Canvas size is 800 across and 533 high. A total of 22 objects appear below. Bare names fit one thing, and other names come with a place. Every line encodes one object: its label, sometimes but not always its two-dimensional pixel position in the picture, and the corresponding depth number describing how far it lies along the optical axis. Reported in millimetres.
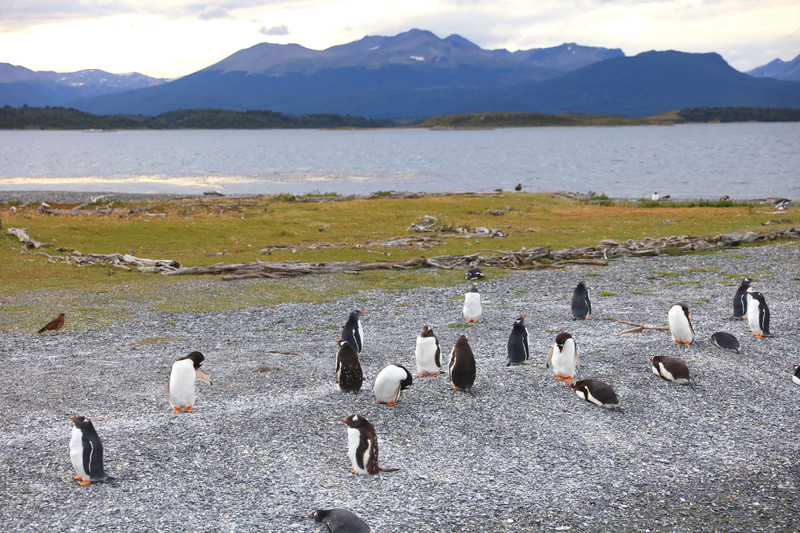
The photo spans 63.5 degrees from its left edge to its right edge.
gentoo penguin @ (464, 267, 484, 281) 23422
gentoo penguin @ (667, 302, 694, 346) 14570
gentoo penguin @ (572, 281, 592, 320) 17312
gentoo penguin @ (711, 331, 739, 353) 14273
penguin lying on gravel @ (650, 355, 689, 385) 12438
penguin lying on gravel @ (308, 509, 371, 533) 7559
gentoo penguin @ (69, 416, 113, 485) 8727
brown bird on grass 16750
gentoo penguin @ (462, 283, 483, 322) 17328
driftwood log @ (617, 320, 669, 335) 16125
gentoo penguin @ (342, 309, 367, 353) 14156
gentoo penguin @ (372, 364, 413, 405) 11328
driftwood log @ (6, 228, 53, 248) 29328
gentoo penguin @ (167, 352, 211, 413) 11195
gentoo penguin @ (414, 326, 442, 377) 12709
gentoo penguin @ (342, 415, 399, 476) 9070
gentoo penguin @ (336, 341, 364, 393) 11883
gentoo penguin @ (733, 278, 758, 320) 16797
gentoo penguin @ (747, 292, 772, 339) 15258
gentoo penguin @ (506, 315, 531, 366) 13484
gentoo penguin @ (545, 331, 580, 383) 12391
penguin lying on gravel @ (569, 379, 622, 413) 11359
